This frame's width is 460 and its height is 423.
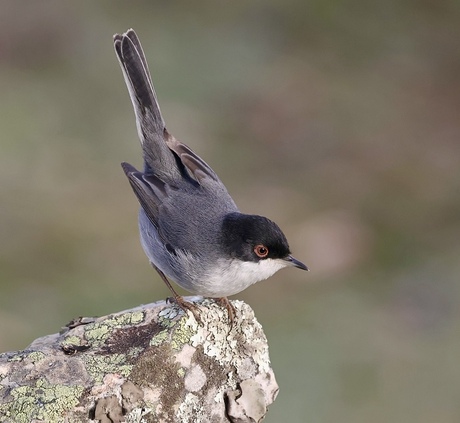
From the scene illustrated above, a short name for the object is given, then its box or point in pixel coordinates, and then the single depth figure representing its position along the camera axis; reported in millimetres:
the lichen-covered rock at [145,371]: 7633
